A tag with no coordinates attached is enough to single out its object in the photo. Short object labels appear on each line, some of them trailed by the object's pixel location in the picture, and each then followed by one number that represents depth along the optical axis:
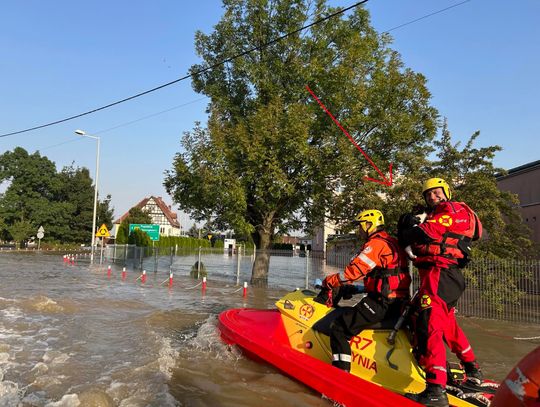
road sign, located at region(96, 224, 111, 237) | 30.85
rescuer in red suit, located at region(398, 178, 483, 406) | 3.80
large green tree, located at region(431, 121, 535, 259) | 12.58
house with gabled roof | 92.25
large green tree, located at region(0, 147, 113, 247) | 57.25
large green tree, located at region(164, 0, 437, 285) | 15.12
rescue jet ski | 3.92
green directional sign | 45.01
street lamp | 35.03
